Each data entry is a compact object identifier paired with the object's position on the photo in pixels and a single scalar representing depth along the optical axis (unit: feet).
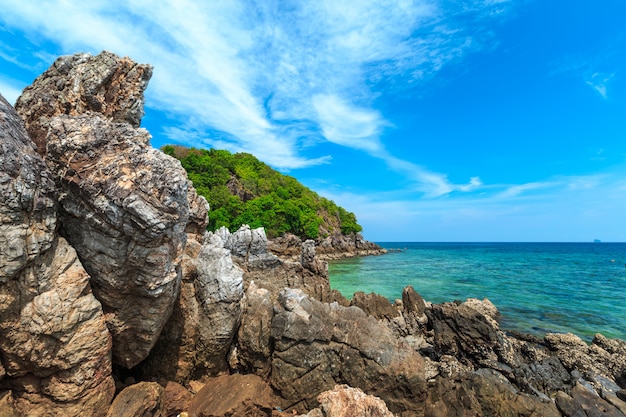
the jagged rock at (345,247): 223.51
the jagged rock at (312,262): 59.62
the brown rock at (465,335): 43.32
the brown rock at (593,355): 41.85
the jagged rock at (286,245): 169.48
